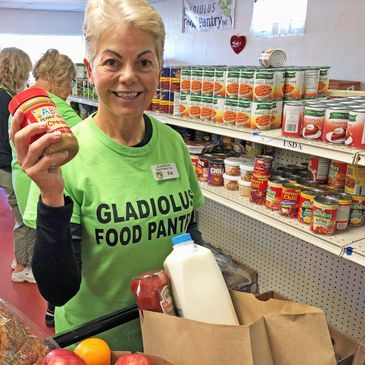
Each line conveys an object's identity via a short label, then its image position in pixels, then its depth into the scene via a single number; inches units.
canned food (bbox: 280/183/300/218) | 83.3
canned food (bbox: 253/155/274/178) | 91.0
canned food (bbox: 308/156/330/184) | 86.2
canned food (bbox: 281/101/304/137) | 78.9
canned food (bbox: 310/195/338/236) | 74.6
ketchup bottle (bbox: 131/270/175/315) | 37.2
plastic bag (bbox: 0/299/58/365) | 29.3
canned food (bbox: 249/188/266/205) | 92.1
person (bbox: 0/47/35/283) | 140.6
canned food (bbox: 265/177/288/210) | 86.5
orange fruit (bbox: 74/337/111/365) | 34.3
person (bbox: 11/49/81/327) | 119.3
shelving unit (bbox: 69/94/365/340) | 74.9
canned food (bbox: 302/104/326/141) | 75.1
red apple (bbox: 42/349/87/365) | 29.6
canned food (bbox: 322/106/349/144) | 71.7
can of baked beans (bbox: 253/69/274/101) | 84.9
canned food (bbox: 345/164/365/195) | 77.6
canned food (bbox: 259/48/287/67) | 93.2
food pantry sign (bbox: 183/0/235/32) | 233.1
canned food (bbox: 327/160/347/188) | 82.3
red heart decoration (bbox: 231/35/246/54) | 222.5
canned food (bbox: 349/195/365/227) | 78.7
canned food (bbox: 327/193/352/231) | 76.7
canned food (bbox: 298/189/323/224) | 79.1
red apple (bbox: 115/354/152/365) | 31.4
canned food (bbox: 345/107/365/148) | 67.7
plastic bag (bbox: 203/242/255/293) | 52.0
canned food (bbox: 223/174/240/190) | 102.1
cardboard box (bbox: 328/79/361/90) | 130.4
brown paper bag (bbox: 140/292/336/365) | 32.2
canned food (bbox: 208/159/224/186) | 104.7
